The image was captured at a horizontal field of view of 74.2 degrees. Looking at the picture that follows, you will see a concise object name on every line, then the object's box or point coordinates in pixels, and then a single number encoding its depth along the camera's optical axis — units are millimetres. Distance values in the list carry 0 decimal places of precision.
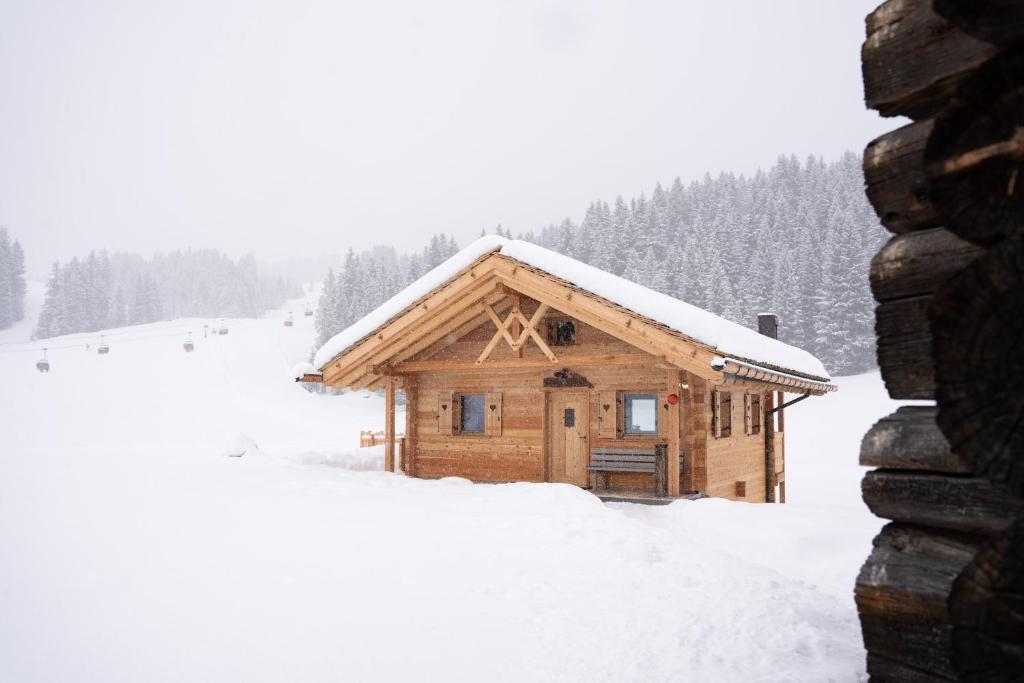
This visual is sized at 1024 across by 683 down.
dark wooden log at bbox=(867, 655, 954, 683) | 2906
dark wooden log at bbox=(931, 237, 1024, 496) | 1712
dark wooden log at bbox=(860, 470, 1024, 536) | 2703
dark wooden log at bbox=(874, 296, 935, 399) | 2893
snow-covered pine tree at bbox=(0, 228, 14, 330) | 88812
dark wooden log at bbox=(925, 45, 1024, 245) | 1827
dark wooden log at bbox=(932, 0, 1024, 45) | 1945
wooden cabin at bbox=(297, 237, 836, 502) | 11555
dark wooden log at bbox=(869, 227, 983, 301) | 2871
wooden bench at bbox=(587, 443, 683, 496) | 12094
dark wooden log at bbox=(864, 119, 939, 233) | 2938
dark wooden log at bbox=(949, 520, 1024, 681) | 1730
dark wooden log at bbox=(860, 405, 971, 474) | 2922
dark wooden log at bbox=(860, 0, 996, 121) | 2727
